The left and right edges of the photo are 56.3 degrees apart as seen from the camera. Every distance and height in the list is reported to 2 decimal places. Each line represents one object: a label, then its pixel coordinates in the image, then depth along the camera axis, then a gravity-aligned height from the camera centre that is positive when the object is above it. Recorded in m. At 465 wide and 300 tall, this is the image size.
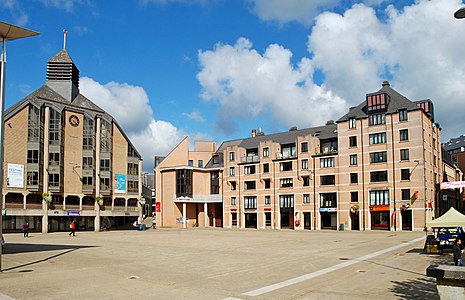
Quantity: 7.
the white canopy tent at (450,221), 24.52 -2.05
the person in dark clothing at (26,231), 48.88 -4.75
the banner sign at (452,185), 43.71 +0.01
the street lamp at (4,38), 18.44 +6.57
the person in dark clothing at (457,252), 18.97 -2.91
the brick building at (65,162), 60.97 +4.04
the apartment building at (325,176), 60.22 +1.70
